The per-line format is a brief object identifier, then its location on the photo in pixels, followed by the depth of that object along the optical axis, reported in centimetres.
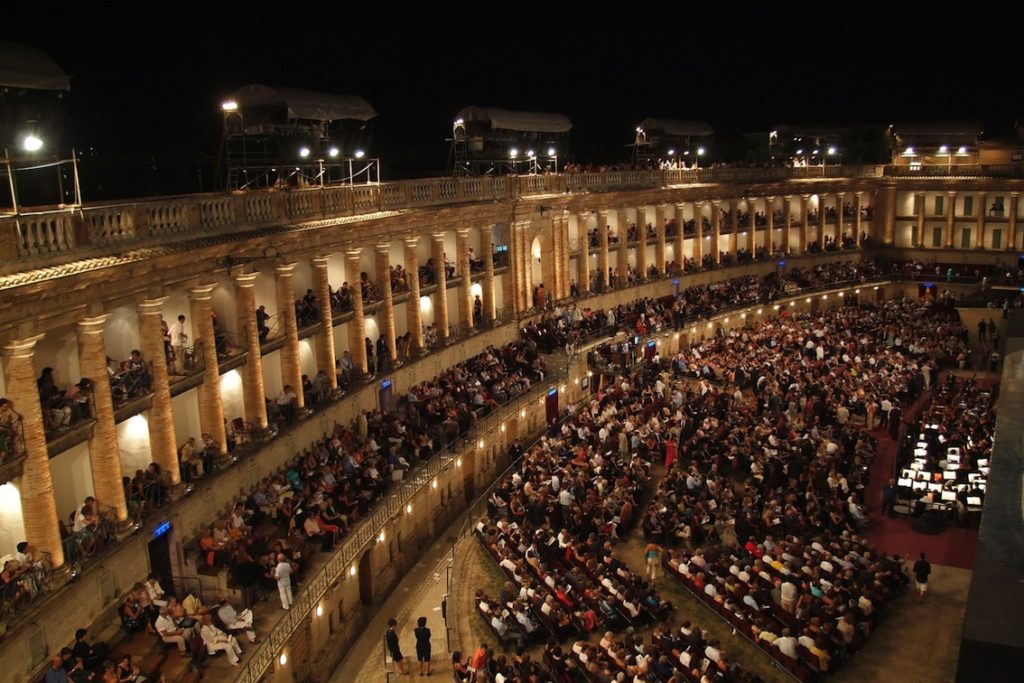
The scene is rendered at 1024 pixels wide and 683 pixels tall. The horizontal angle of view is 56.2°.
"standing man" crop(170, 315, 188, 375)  2504
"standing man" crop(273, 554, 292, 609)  2181
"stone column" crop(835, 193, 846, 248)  7162
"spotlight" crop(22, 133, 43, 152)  1997
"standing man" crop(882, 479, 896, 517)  3070
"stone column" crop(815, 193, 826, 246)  7031
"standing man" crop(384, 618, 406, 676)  2388
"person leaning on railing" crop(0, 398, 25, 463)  1831
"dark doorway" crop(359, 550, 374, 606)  2769
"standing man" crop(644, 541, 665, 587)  2725
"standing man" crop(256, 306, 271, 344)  2917
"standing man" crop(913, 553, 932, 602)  2542
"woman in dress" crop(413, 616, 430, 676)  2388
